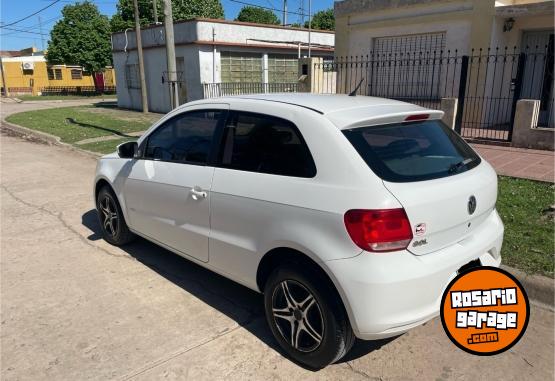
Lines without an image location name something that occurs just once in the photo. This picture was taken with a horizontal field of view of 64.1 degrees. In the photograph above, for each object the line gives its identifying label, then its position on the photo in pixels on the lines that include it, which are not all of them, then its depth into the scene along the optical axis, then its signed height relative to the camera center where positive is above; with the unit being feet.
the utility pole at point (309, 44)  75.17 +5.35
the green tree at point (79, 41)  137.69 +10.89
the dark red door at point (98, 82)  158.40 -1.68
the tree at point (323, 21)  207.15 +25.42
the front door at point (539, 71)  39.11 +0.43
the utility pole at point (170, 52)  32.14 +1.76
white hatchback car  8.18 -2.67
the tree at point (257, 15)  205.05 +27.82
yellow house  160.66 +0.09
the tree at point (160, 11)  130.31 +19.98
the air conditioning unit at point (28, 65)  159.28 +4.32
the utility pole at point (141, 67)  65.67 +1.48
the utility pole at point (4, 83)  136.10 -1.80
